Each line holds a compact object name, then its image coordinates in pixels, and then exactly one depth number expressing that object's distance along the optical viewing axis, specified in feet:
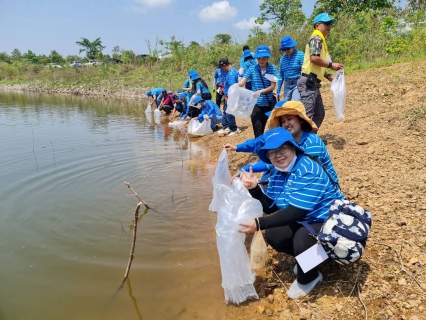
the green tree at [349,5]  52.32
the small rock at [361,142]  13.98
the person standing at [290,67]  14.83
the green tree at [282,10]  74.18
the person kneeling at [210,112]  26.81
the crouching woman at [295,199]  6.52
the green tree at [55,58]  162.40
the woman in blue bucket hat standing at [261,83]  15.96
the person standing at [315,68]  12.54
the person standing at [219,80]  25.78
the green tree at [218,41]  72.69
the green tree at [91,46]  163.12
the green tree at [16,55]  183.01
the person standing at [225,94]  22.50
